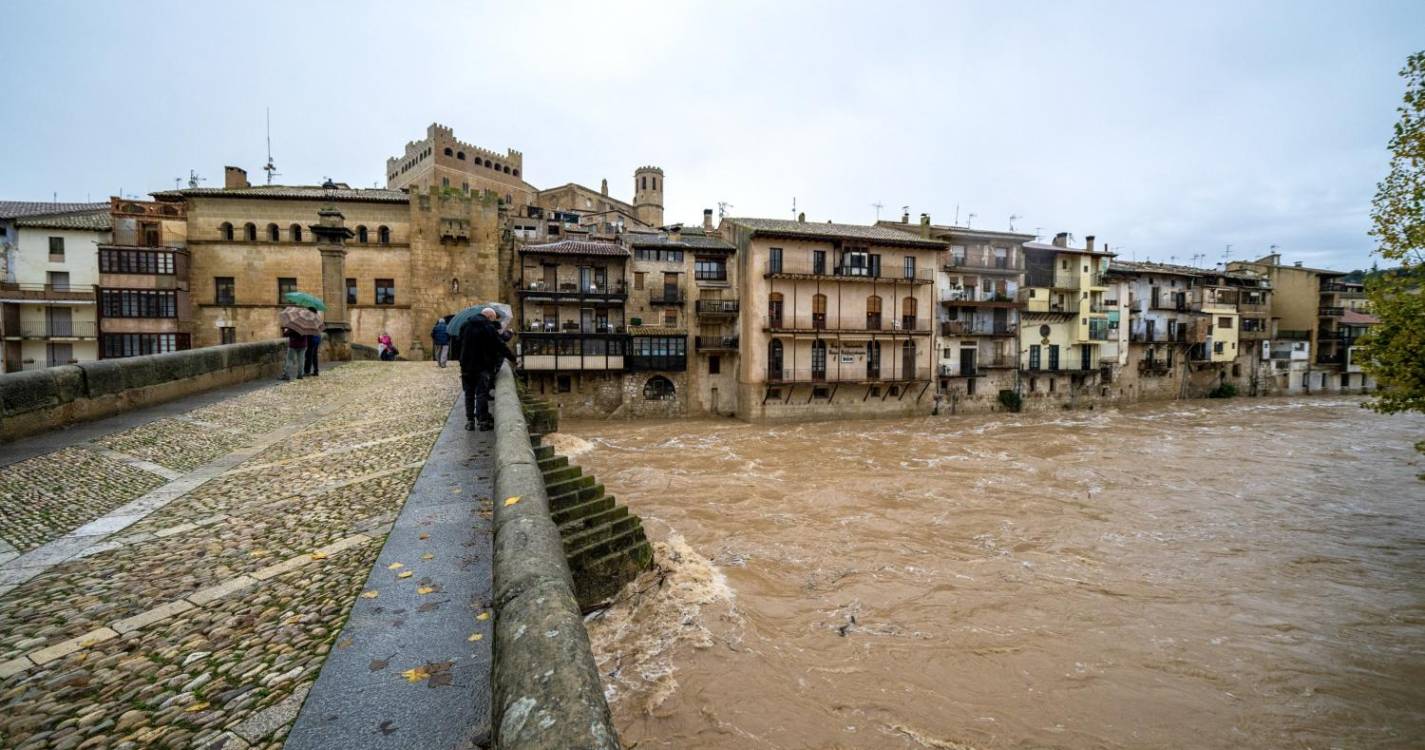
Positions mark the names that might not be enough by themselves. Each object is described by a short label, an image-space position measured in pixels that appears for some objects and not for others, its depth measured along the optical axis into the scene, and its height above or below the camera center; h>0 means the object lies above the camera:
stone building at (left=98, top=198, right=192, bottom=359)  31.27 +3.33
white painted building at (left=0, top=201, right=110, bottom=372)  30.44 +3.28
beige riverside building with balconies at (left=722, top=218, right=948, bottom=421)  33.25 +1.93
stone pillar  19.77 +2.58
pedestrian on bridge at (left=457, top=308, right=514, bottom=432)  8.67 -0.12
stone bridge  2.59 -1.55
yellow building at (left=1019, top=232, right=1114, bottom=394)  39.59 +2.56
